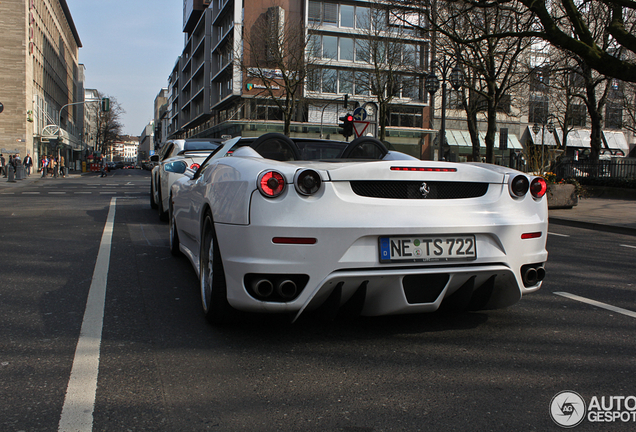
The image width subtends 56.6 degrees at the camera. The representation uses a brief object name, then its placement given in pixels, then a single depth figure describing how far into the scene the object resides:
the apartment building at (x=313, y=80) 42.34
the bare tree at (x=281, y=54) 36.16
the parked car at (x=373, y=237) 3.13
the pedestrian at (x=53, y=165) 41.23
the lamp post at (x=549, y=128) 36.79
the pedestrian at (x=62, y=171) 44.53
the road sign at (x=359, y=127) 17.63
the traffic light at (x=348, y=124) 18.05
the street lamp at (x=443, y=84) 21.25
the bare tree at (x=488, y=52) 21.92
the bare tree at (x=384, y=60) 35.53
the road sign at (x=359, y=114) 17.72
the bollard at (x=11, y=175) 31.68
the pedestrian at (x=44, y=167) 44.43
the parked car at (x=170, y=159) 9.97
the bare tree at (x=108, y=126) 93.31
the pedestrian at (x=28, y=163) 42.90
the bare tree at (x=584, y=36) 13.80
